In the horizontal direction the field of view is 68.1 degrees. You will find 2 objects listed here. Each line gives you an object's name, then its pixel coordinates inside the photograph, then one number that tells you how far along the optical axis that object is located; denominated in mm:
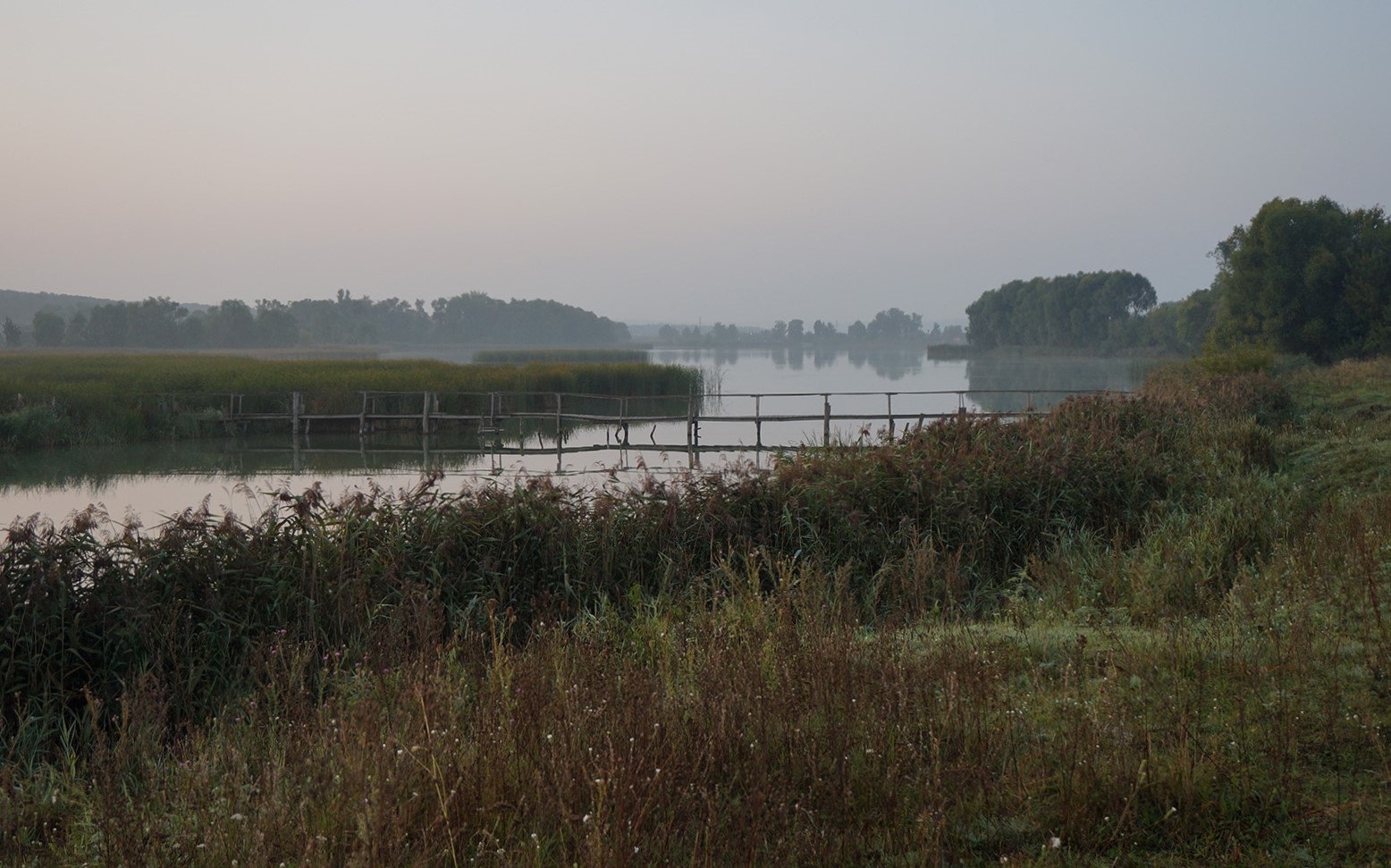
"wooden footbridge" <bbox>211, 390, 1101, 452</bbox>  29750
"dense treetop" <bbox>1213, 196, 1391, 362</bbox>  43000
